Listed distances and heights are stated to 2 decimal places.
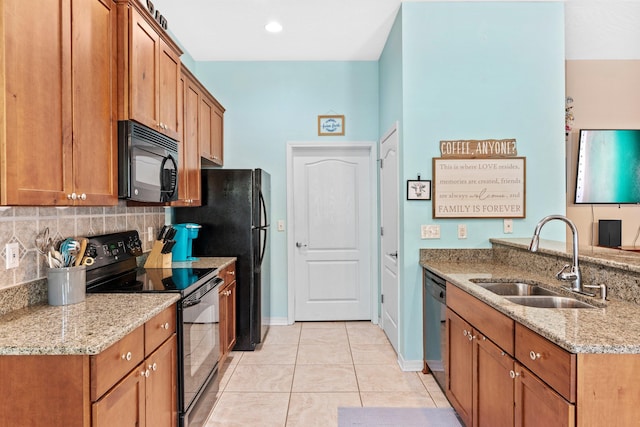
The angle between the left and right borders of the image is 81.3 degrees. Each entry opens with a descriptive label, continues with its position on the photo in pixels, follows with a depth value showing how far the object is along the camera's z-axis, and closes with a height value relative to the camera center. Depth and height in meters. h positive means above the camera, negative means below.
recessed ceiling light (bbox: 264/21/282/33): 3.26 +1.66
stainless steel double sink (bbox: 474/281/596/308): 1.87 -0.45
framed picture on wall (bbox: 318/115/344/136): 4.12 +0.92
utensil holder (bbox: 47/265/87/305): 1.69 -0.34
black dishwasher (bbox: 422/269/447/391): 2.55 -0.81
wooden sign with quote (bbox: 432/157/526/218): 2.96 +0.22
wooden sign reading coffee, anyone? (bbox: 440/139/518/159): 2.97 +0.51
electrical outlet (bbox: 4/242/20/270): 1.61 -0.19
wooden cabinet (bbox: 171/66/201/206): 2.83 +0.54
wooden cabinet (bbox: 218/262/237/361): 2.94 -0.81
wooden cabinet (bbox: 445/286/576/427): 1.29 -0.70
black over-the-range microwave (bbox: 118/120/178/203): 1.86 +0.27
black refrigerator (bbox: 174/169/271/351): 3.29 -0.11
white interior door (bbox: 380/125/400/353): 3.28 -0.20
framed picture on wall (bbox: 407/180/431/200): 2.97 +0.18
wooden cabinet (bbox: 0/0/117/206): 1.24 +0.42
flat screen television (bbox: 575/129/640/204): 3.56 +0.43
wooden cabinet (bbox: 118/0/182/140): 1.88 +0.80
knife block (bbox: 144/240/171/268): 2.72 -0.34
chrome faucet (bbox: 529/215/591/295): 1.85 -0.29
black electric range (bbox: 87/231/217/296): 2.07 -0.41
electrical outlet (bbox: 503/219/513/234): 2.98 -0.10
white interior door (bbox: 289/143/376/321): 4.24 -0.25
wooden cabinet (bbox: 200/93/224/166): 3.37 +0.80
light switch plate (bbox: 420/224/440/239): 2.98 -0.15
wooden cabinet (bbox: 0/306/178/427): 1.21 -0.59
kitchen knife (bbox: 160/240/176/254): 2.72 -0.25
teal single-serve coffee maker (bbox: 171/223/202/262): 3.06 -0.23
